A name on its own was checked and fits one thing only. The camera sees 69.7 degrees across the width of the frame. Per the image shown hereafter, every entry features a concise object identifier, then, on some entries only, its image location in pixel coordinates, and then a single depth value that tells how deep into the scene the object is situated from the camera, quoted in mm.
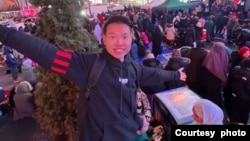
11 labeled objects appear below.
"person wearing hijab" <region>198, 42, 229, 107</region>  3501
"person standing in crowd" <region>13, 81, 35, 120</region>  3585
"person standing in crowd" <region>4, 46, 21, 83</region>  5960
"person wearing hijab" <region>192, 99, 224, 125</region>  1913
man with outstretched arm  1137
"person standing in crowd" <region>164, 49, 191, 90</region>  3238
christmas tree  2255
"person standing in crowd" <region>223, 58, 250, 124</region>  3039
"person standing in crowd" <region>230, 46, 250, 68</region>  3784
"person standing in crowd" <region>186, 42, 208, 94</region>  3686
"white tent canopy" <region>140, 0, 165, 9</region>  11445
